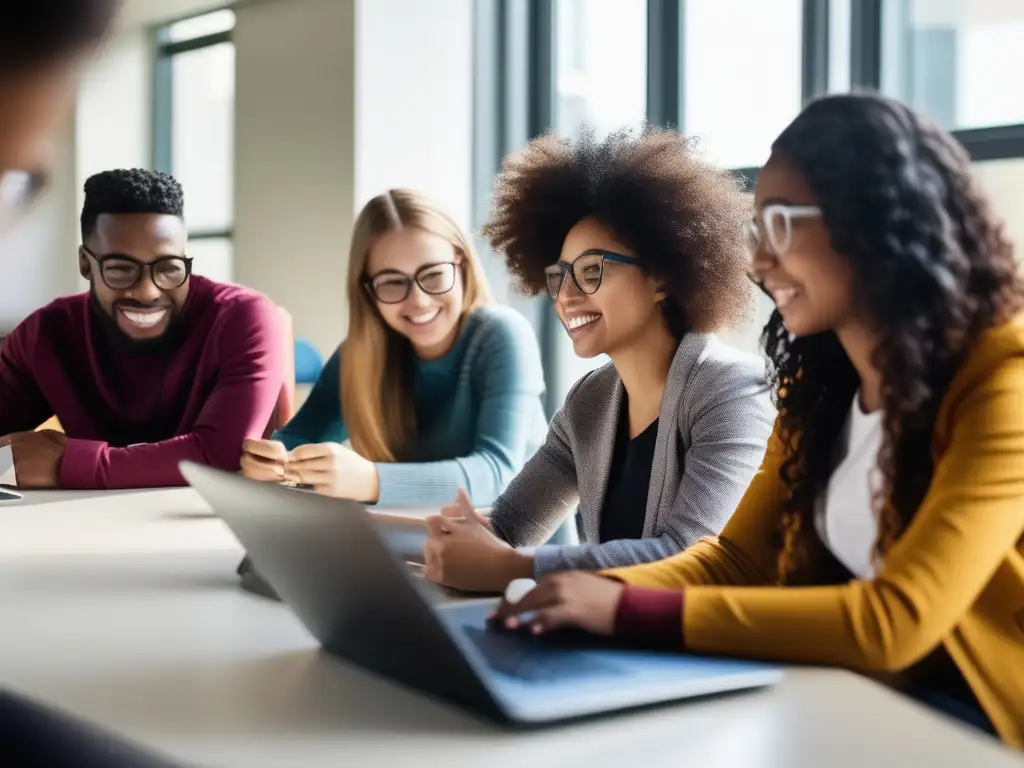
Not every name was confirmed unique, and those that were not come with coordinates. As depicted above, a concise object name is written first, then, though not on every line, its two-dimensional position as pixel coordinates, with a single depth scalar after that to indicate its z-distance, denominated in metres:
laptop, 0.80
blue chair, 4.58
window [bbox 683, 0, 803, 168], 3.68
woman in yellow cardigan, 0.96
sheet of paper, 2.46
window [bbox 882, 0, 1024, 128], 3.08
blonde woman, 2.56
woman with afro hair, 1.73
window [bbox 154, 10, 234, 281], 5.34
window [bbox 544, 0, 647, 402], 4.21
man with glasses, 2.49
